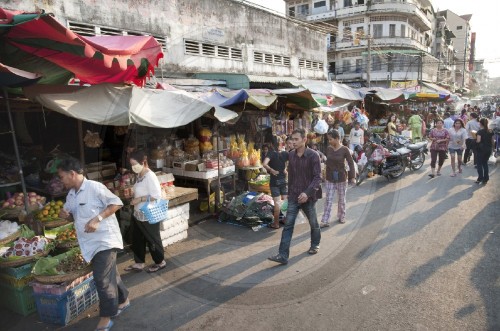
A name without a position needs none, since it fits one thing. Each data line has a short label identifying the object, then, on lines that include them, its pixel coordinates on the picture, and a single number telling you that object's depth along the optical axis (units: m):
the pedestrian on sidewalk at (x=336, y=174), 6.15
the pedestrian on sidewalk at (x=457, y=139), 9.69
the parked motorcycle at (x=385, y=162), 9.96
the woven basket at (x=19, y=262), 3.75
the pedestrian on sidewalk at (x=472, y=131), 10.19
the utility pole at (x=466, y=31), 72.95
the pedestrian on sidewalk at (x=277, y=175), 6.16
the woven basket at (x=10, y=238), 3.96
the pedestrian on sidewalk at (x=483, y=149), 8.60
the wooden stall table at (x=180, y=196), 5.69
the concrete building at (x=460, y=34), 72.38
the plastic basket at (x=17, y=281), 3.75
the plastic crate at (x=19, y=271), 3.76
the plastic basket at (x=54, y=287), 3.55
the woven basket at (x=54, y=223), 4.65
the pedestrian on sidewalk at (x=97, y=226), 3.30
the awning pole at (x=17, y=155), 3.98
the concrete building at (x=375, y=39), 40.00
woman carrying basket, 4.43
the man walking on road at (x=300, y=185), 4.64
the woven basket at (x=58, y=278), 3.52
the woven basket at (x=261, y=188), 7.64
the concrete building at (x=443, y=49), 56.35
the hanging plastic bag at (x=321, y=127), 10.51
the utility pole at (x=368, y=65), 23.02
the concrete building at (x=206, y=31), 8.98
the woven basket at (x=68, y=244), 4.41
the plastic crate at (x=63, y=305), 3.56
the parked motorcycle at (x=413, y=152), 10.80
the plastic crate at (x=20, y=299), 3.78
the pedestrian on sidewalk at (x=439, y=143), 9.78
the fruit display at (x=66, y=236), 4.50
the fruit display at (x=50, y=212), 4.69
